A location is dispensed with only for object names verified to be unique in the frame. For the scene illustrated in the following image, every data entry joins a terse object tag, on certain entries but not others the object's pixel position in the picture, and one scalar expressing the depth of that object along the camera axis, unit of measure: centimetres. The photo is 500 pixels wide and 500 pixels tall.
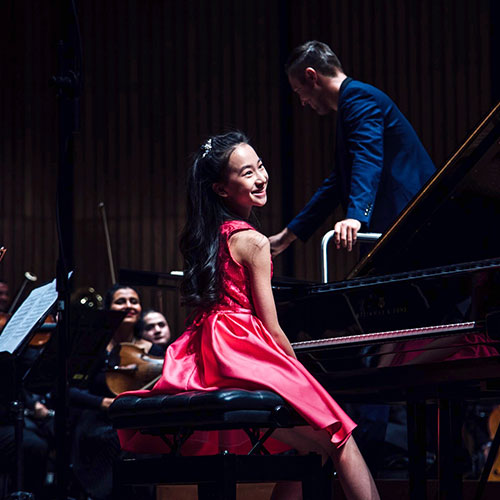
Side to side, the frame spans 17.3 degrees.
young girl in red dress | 398
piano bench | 377
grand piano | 411
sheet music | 555
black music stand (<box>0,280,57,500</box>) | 554
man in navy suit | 578
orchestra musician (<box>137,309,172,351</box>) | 899
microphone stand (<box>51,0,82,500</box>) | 472
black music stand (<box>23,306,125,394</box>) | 637
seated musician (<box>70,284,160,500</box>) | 773
